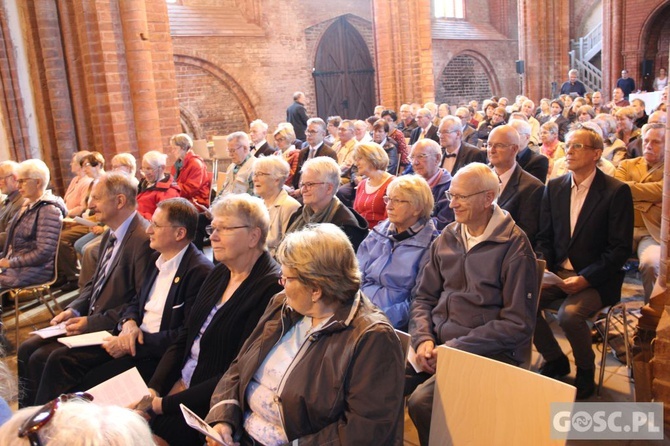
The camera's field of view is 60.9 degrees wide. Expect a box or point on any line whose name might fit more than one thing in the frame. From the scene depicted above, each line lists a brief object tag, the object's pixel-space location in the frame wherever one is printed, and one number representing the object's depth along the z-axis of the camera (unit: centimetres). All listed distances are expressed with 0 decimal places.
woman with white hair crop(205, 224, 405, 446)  195
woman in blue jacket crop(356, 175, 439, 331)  319
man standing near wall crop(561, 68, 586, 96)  1507
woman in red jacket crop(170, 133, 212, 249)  630
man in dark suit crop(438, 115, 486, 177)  556
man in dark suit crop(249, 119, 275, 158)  733
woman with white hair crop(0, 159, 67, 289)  493
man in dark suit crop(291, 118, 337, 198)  708
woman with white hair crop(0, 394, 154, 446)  114
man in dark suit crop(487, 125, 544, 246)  391
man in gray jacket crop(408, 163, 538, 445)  267
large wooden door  1656
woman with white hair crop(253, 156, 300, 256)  432
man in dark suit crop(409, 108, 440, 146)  908
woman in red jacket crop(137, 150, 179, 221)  582
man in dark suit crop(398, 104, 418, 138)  1088
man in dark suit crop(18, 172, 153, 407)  336
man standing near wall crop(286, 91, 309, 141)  1220
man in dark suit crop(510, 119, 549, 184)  518
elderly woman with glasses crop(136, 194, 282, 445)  258
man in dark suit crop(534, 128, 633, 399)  335
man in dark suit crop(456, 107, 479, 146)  933
